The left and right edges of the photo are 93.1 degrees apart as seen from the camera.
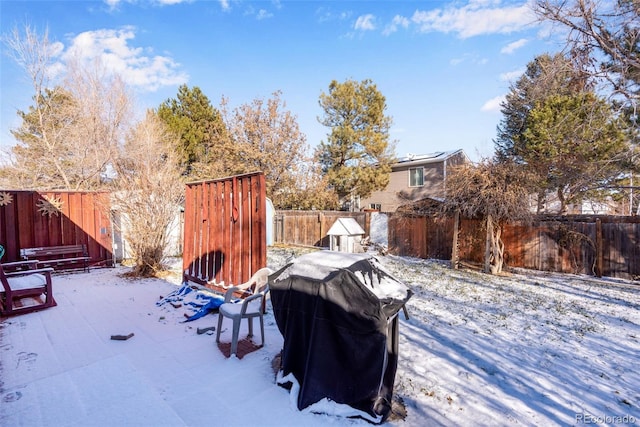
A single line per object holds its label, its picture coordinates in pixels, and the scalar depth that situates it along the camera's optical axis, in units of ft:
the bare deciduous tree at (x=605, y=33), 20.75
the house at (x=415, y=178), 58.75
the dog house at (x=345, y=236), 33.81
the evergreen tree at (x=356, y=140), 59.62
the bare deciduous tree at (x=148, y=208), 22.47
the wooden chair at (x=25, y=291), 14.35
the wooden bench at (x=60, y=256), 23.58
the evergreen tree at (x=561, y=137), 23.62
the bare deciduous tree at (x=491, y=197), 23.88
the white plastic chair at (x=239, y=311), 10.34
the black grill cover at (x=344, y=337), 7.26
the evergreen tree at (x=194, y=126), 58.75
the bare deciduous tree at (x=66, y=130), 43.97
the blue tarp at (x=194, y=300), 15.20
